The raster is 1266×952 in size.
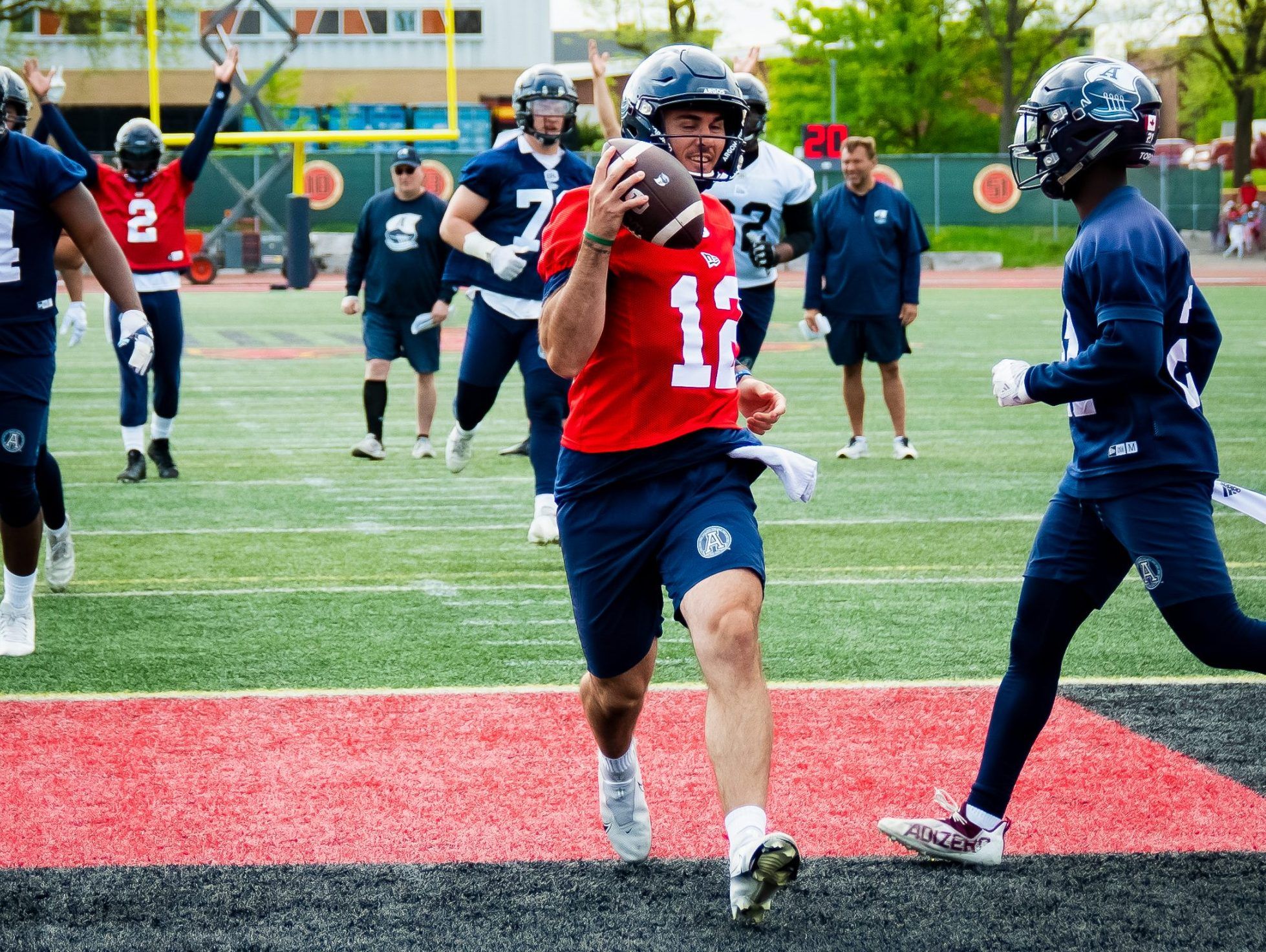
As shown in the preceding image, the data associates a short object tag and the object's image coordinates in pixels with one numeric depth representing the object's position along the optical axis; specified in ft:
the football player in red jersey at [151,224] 63.77
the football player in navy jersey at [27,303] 38.09
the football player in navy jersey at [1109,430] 24.30
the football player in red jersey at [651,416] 23.65
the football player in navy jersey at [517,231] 51.67
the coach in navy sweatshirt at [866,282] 71.61
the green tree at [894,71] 361.10
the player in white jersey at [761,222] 56.24
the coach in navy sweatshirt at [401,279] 73.31
